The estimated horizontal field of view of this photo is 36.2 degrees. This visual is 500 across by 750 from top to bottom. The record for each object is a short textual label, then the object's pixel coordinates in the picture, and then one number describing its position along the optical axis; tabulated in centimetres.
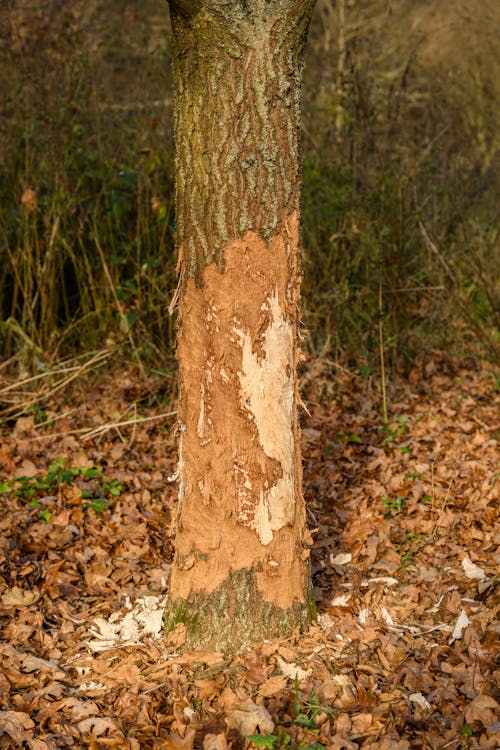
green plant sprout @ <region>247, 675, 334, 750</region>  243
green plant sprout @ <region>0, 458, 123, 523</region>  429
